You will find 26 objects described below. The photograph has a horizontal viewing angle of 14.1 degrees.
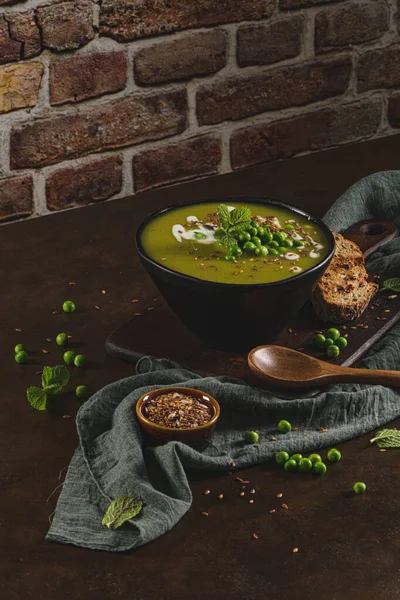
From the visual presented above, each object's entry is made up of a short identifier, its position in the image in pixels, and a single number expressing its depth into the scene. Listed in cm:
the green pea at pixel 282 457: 112
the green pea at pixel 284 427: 115
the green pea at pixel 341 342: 124
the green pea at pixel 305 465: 112
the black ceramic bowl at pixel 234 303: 118
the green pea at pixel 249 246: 121
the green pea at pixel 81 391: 118
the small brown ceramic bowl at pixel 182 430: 111
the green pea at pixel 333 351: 123
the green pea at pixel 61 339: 125
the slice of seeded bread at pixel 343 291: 127
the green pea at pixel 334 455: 113
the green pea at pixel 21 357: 122
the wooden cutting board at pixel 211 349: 122
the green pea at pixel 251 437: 114
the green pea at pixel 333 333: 125
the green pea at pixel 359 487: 110
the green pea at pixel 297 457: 112
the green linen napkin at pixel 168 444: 107
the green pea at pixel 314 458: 112
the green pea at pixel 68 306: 130
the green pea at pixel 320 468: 111
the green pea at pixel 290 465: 112
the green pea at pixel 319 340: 124
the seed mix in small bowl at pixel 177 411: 112
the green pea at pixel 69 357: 122
